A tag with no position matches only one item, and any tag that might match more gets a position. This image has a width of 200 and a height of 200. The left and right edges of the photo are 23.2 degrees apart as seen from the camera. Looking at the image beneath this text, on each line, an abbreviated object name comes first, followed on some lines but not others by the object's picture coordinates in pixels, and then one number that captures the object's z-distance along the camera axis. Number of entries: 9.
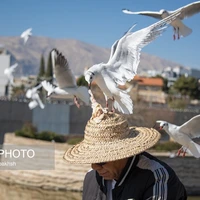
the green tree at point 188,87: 37.53
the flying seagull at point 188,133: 3.96
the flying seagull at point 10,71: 16.15
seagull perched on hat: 2.85
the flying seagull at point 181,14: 3.35
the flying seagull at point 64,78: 4.55
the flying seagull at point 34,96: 15.30
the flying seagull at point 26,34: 10.95
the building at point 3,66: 29.53
